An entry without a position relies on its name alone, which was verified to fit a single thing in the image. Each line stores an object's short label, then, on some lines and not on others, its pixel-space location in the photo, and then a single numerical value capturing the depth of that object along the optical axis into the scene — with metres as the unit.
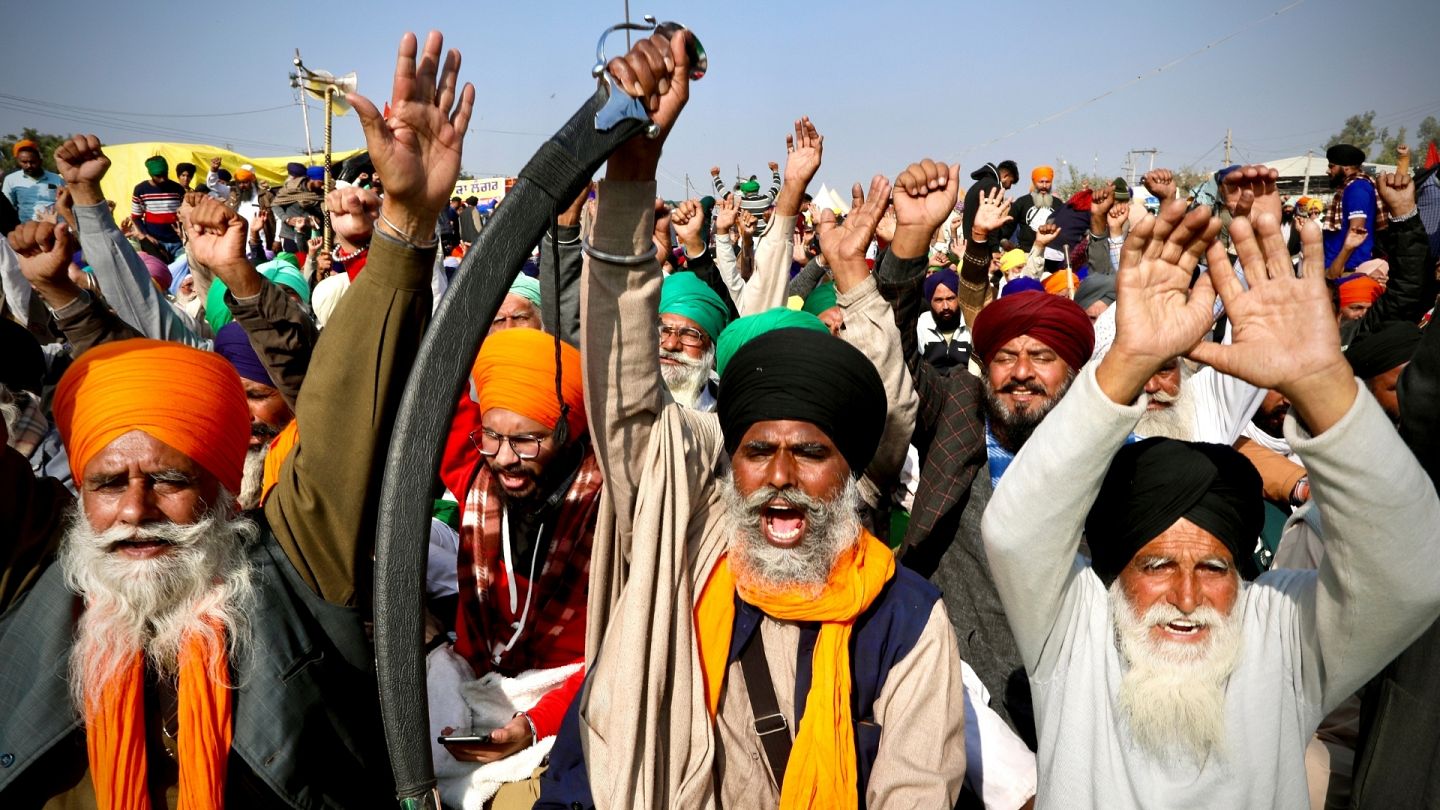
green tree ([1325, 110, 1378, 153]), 76.53
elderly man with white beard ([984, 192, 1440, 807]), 1.76
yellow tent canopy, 14.92
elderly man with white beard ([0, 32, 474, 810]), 1.89
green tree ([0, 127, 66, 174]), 25.02
